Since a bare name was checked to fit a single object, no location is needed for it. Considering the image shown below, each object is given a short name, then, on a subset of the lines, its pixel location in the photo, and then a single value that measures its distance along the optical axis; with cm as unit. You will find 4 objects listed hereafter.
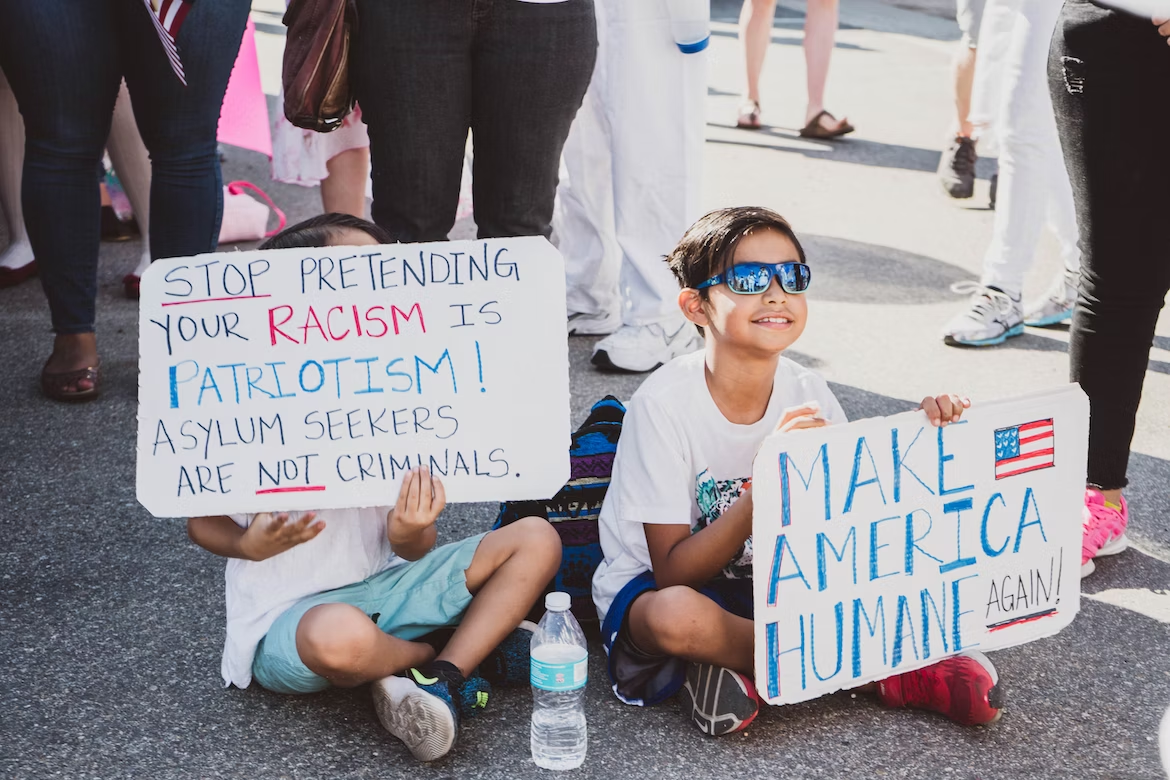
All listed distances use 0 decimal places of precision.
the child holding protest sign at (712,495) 223
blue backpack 259
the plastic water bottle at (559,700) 215
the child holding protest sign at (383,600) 215
